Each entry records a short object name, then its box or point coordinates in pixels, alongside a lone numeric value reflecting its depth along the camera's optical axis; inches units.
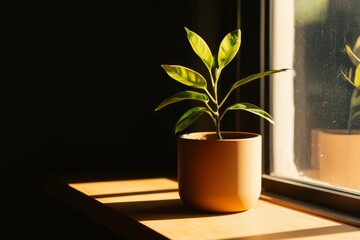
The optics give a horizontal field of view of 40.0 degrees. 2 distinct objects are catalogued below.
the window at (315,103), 43.8
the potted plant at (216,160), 39.9
